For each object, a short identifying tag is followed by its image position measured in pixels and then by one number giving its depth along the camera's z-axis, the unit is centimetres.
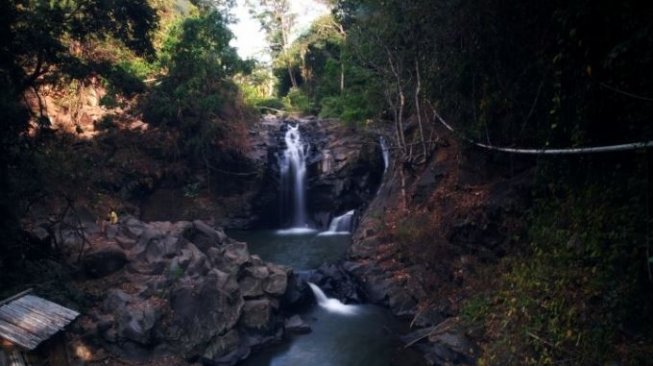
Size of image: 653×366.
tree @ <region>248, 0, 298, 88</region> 4219
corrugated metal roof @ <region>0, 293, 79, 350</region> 662
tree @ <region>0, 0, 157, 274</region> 1008
